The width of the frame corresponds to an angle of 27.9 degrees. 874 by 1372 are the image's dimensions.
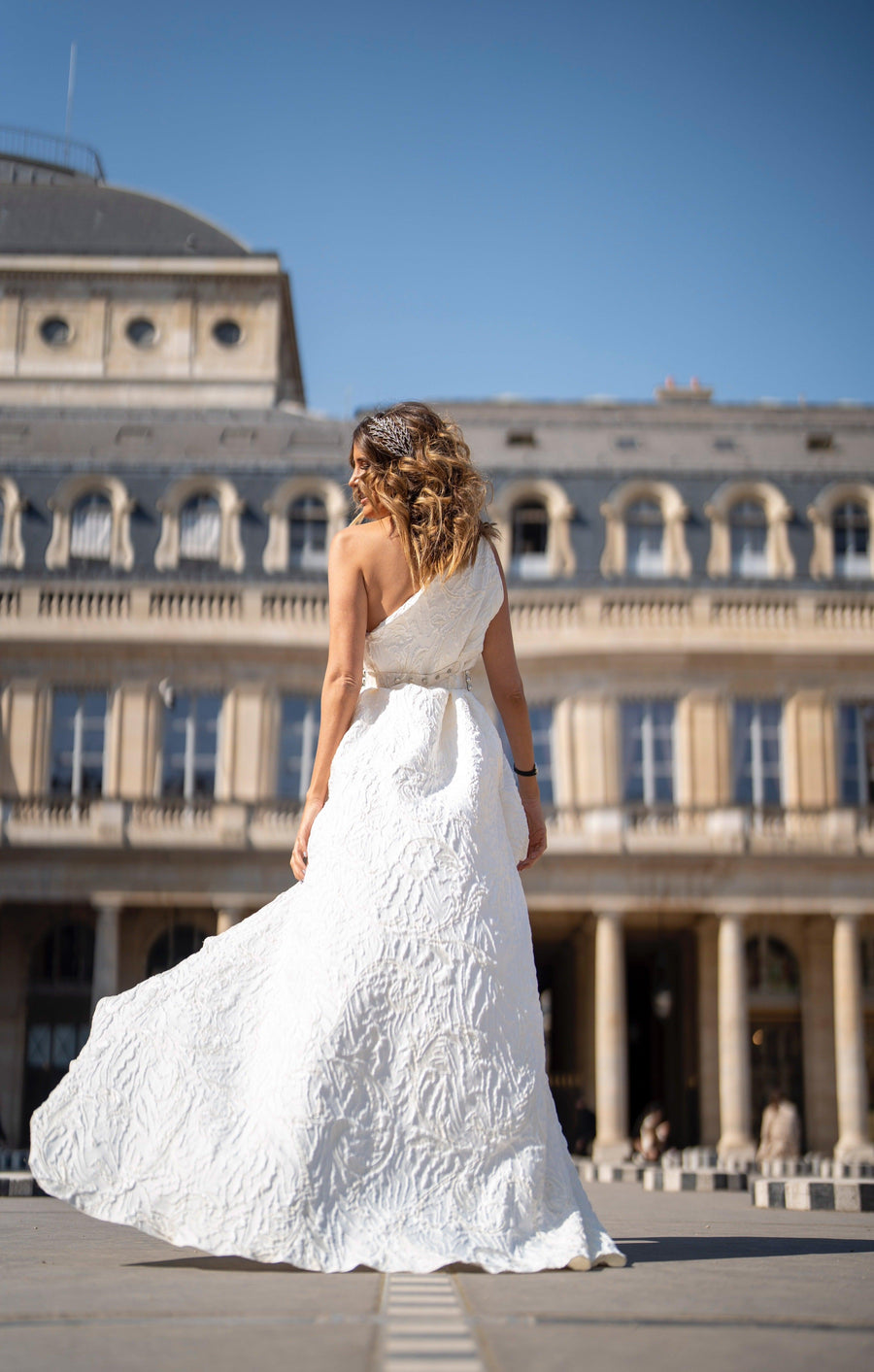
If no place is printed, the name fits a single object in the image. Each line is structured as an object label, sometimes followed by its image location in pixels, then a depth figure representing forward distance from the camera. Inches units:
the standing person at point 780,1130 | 1002.7
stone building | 1160.2
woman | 198.4
